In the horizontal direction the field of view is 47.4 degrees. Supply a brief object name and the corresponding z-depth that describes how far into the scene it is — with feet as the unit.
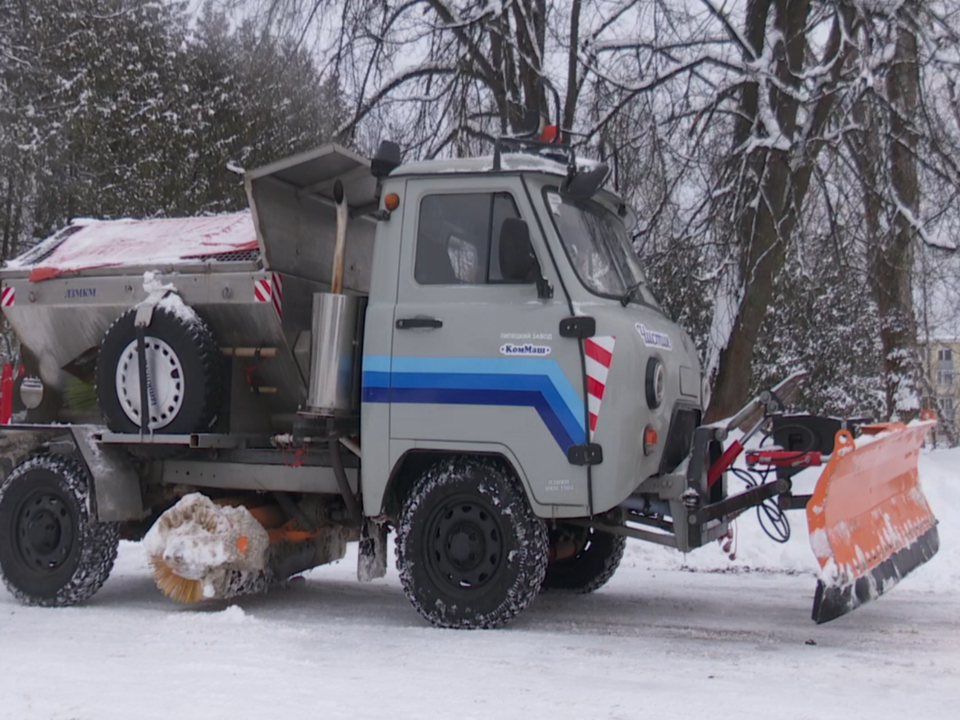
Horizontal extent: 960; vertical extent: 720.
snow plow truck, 19.81
